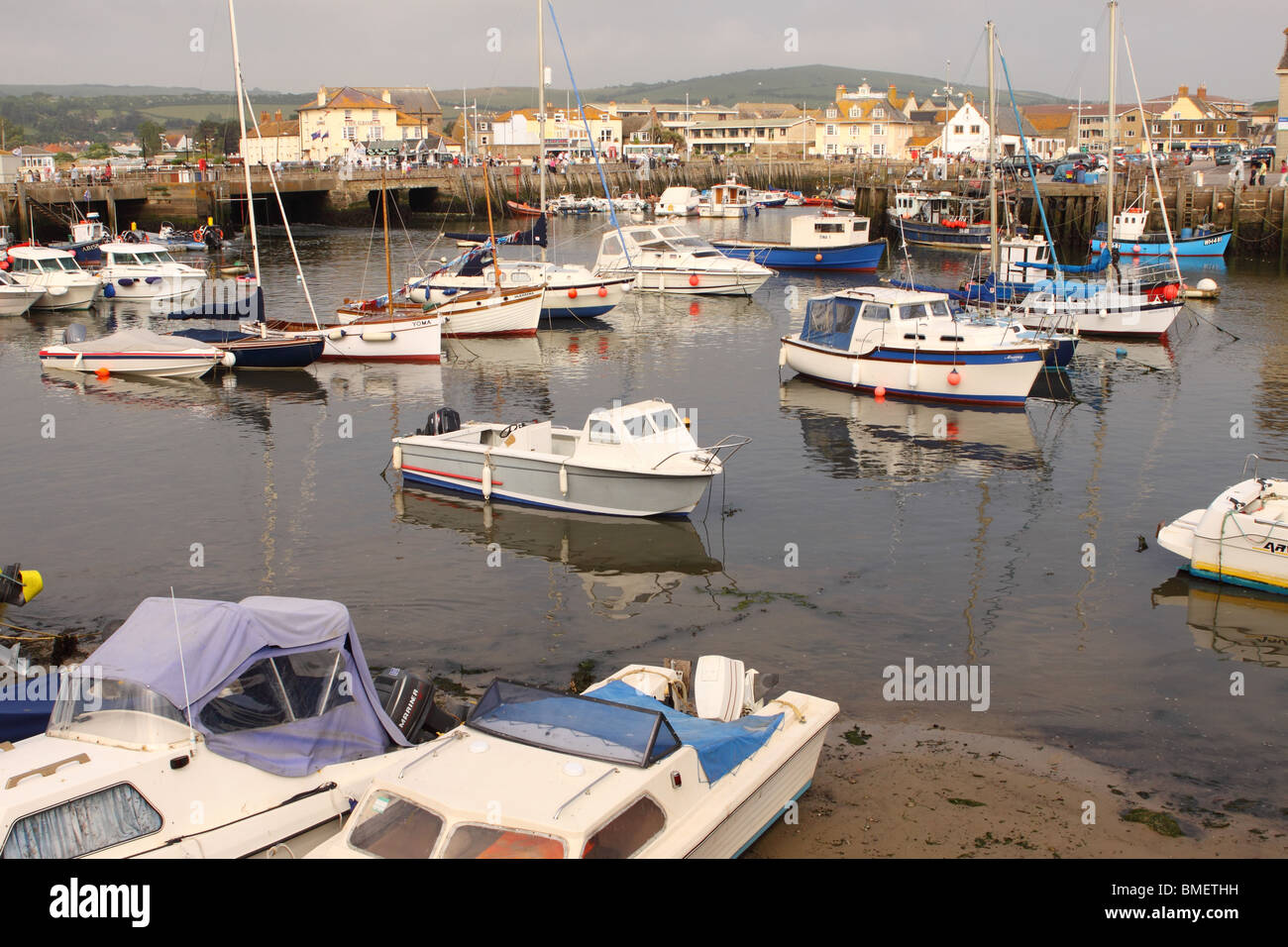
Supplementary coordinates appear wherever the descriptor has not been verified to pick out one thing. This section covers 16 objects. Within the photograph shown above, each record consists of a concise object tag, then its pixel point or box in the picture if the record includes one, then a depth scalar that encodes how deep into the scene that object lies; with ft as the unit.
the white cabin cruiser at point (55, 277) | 141.69
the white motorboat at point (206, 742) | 26.66
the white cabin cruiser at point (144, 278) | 147.90
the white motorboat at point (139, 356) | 101.45
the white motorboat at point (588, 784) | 24.95
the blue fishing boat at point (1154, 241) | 180.45
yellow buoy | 48.52
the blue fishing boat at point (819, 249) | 183.93
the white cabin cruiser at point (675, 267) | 153.38
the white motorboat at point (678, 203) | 306.86
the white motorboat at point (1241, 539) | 50.88
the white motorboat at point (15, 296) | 137.69
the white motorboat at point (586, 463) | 61.11
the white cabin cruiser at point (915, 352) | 88.33
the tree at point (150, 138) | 467.11
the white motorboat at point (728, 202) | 303.89
